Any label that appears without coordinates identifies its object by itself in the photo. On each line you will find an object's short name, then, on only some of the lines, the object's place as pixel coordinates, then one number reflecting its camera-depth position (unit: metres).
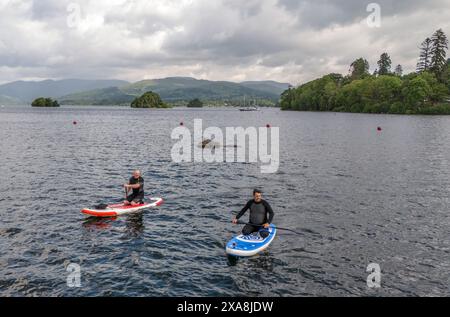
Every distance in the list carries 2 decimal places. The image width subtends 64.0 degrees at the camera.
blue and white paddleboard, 18.36
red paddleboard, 23.95
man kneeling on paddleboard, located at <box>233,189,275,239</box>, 20.67
